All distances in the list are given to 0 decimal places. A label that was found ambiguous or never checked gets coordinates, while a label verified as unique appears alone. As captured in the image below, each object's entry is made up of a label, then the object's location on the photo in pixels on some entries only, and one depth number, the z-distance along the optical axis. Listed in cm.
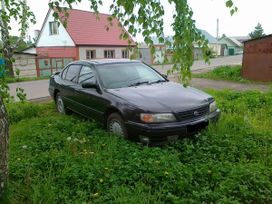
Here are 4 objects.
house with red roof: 2794
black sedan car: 439
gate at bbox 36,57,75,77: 2288
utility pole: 5815
